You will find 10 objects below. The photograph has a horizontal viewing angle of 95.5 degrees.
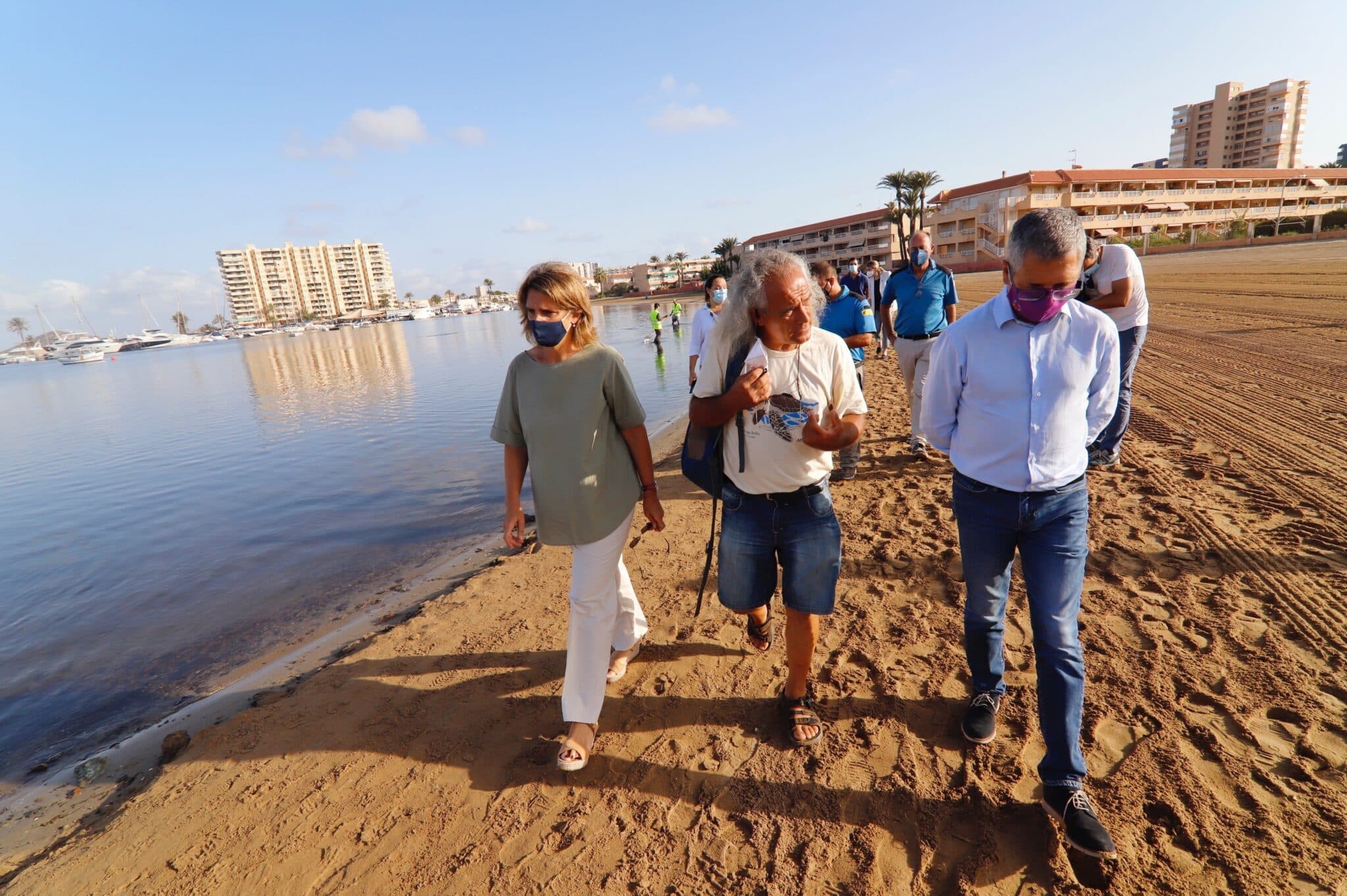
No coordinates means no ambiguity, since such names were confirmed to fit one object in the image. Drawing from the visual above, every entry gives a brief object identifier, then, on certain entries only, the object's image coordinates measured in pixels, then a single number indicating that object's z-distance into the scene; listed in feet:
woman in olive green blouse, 8.11
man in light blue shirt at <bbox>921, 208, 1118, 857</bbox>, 6.41
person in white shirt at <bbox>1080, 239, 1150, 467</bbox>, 15.37
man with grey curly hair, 7.25
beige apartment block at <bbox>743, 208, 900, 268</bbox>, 209.05
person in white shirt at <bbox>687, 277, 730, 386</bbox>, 23.35
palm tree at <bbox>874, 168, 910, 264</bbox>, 184.44
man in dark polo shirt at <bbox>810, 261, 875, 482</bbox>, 18.02
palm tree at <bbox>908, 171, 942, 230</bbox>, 180.34
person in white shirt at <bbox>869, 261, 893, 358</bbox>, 37.08
